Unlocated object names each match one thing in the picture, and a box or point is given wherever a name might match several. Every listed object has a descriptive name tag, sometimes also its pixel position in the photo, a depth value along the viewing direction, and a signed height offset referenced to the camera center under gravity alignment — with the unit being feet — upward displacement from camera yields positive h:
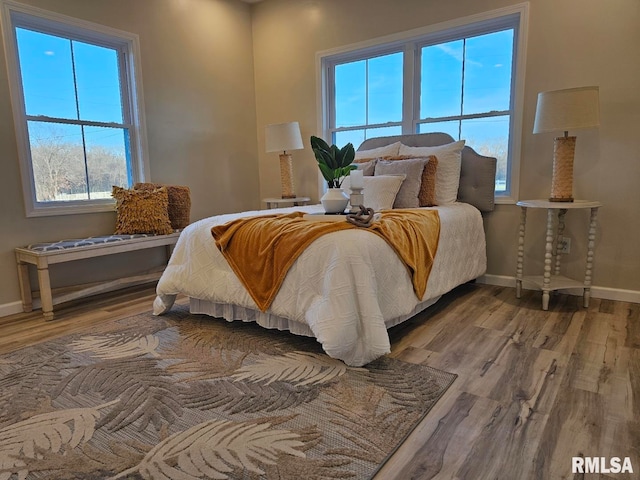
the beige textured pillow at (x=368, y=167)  11.27 +0.31
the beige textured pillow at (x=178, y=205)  12.11 -0.72
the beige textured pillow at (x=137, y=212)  11.14 -0.82
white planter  8.20 -0.45
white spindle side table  8.91 -1.76
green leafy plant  8.05 +0.38
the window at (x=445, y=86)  10.97 +2.79
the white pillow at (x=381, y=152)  11.81 +0.77
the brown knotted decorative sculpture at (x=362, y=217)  7.07 -0.69
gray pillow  10.40 -0.11
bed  6.28 -1.91
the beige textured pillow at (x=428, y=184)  10.56 -0.18
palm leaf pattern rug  4.35 -3.02
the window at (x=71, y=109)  9.96 +2.00
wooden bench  9.16 -1.72
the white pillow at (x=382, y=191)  10.19 -0.33
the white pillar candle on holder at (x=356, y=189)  7.71 -0.20
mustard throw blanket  6.97 -1.17
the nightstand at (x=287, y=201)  13.98 -0.77
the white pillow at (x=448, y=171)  10.87 +0.15
